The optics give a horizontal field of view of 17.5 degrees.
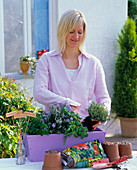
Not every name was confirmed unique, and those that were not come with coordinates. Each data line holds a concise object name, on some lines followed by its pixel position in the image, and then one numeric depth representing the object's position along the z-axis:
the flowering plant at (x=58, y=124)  2.42
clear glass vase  2.42
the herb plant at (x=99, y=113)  2.53
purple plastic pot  2.40
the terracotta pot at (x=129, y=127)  6.57
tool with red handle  2.34
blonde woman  2.78
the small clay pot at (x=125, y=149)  2.52
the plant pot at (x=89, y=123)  2.53
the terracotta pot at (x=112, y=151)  2.45
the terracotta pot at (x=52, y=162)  2.27
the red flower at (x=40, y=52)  5.82
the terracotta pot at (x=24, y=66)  5.73
